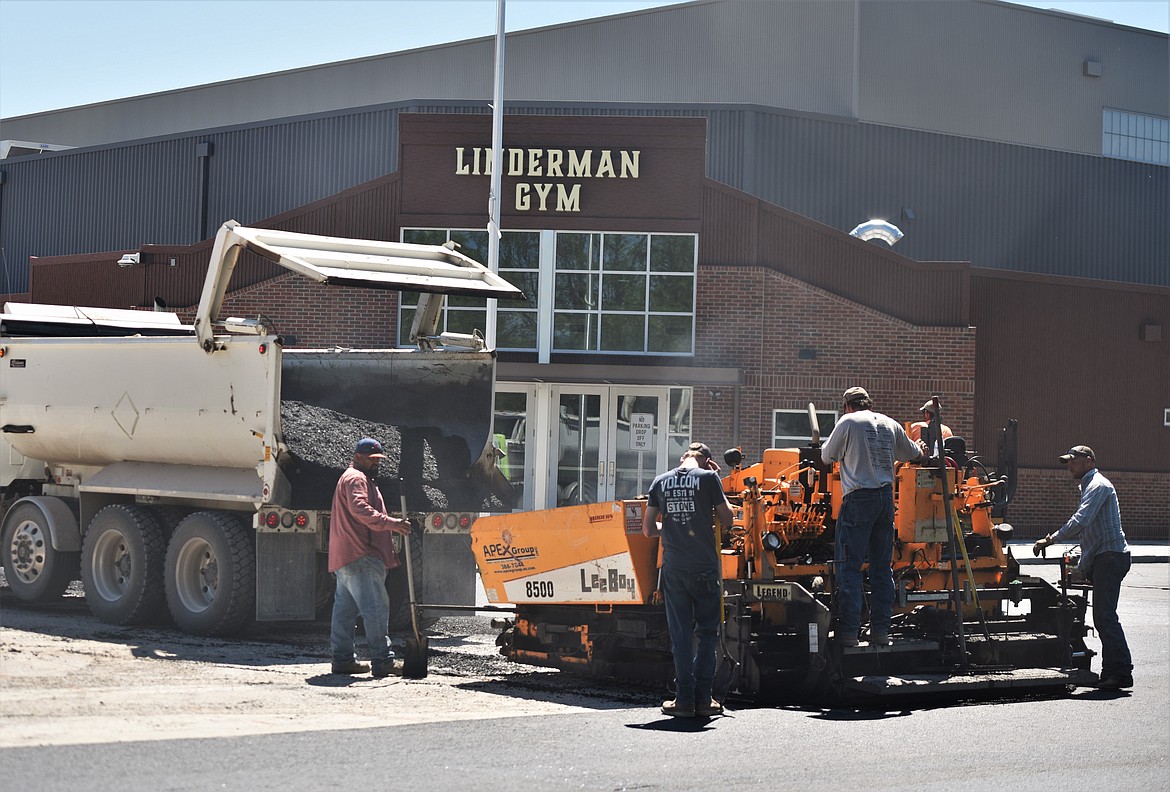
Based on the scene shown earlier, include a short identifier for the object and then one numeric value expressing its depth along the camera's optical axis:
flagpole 24.55
